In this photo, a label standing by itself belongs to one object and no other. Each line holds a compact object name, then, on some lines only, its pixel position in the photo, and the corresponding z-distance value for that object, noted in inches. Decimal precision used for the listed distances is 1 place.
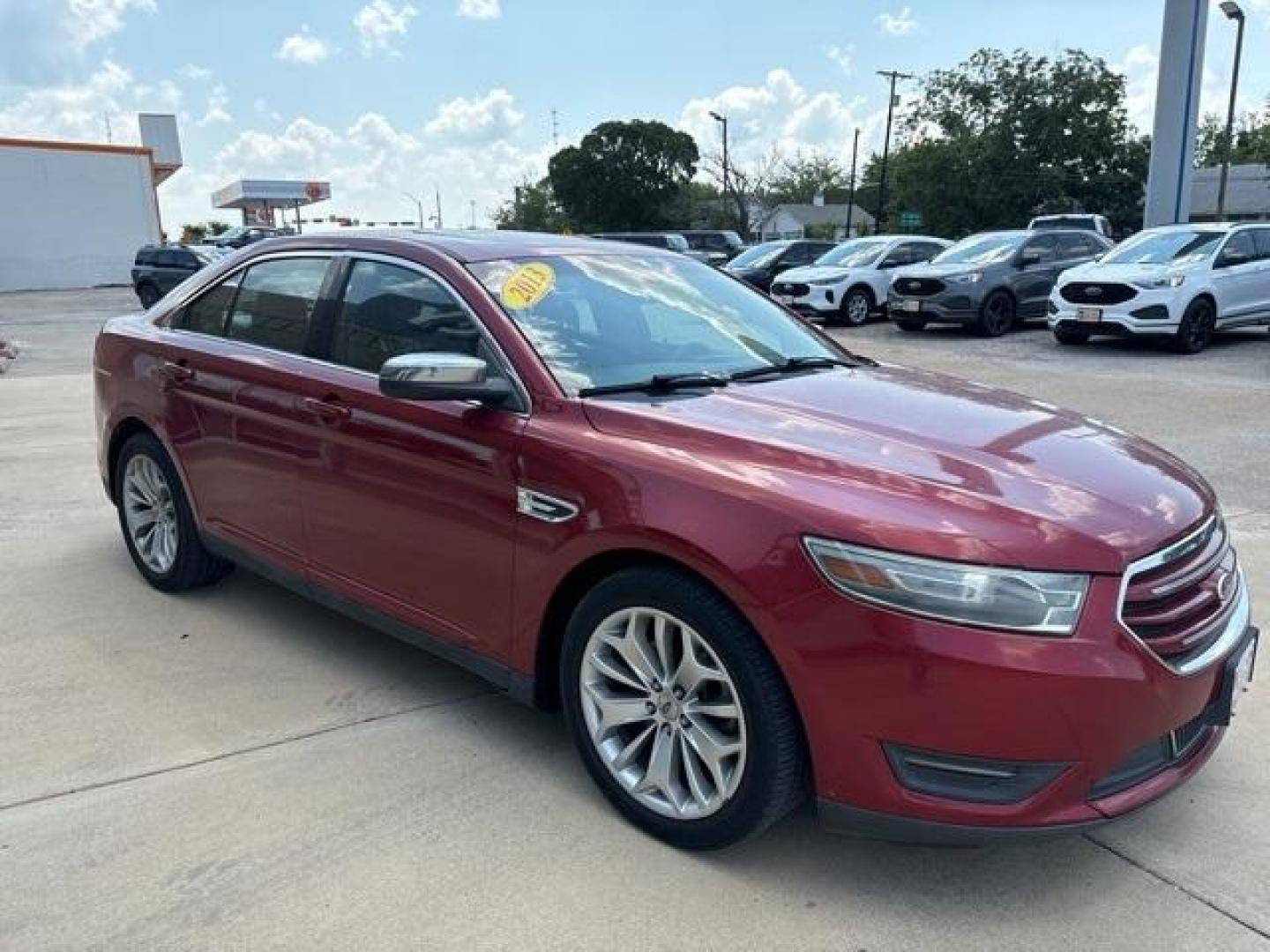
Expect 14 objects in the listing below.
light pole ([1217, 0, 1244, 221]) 1222.9
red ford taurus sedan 90.7
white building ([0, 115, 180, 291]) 1573.6
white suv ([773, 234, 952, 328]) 717.9
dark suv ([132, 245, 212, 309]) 980.6
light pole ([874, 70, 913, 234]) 2014.0
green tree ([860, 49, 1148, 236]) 1759.4
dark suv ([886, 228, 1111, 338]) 630.5
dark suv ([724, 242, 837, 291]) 868.0
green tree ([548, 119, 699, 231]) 2672.2
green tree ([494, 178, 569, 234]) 3184.1
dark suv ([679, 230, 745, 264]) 1312.7
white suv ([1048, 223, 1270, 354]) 526.3
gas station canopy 2792.8
